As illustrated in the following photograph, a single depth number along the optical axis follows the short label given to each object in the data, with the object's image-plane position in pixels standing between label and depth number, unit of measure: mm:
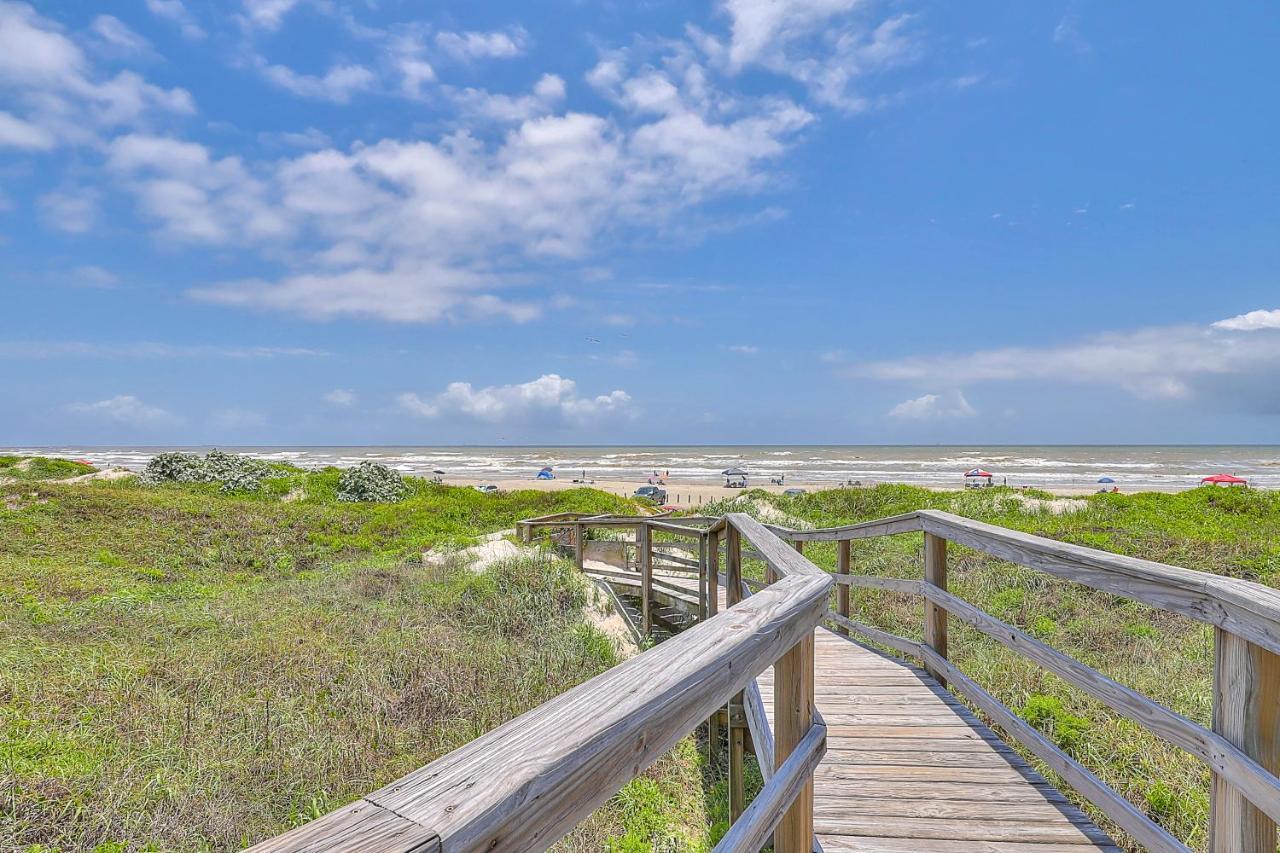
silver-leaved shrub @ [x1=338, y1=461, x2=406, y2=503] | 20656
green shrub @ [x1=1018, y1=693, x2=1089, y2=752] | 4301
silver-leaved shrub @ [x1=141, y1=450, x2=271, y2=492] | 21997
